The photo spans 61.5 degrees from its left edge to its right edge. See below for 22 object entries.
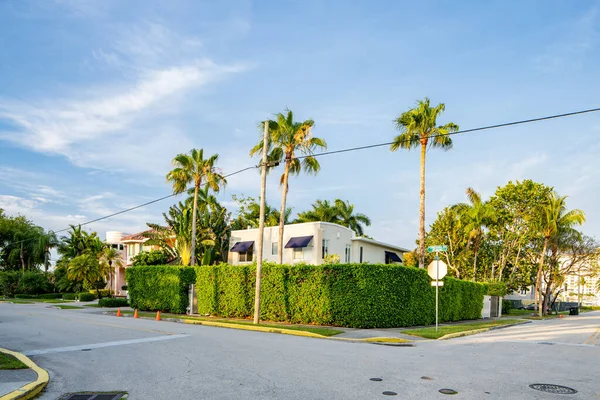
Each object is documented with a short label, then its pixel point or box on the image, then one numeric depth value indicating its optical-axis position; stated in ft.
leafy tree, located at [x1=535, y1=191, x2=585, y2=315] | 149.07
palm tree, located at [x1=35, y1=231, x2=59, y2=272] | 236.63
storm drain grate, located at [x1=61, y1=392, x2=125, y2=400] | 25.37
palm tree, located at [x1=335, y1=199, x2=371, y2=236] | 192.72
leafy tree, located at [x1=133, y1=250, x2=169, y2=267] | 162.50
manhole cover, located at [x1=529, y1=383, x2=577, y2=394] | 28.02
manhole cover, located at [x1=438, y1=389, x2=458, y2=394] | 26.84
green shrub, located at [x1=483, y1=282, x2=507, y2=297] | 134.10
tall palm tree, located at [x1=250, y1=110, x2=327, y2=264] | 103.40
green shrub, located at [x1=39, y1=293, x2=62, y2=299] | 190.62
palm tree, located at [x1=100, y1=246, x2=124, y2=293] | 188.34
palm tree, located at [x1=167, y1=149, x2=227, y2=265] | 129.29
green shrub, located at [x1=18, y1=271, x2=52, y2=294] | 198.18
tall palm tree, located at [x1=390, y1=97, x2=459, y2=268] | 101.12
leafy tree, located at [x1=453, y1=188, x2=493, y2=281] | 163.22
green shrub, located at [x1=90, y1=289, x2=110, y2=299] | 183.28
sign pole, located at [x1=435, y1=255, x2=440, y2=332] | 68.80
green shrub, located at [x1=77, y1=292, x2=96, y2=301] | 161.68
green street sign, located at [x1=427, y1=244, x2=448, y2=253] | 68.04
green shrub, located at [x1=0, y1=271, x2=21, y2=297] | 197.36
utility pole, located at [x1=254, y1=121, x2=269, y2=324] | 78.79
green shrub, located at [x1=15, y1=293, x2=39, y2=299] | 186.71
